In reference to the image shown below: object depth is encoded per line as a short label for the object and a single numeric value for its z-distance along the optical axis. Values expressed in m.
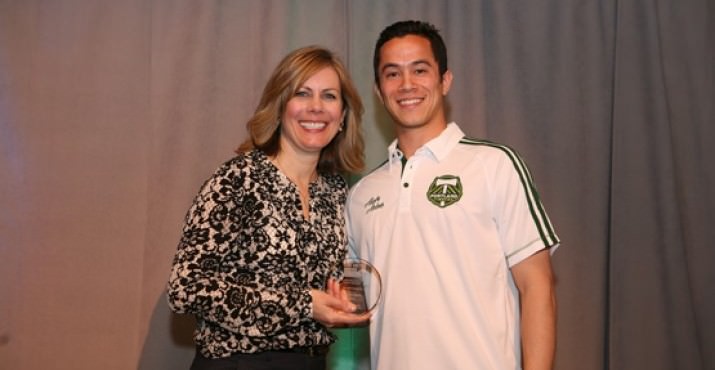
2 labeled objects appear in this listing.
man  1.67
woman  1.59
